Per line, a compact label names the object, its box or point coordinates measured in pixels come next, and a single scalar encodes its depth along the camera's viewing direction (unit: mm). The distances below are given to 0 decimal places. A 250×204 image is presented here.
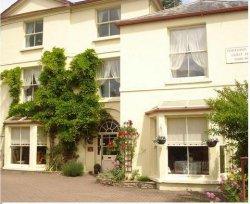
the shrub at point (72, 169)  17484
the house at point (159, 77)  13516
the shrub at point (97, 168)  18608
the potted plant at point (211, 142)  12727
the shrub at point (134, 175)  14803
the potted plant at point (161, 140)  13439
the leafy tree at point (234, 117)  9156
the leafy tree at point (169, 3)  33500
